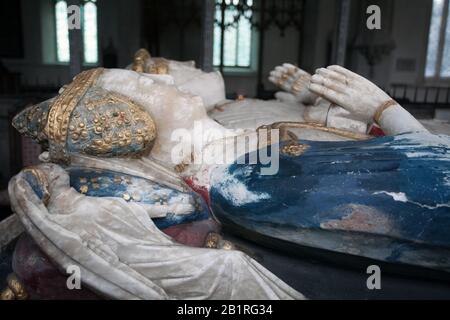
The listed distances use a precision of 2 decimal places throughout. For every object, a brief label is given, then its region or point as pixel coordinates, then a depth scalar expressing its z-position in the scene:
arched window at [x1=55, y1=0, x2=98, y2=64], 7.81
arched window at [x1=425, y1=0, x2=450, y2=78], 7.70
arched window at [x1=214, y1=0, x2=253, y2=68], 8.31
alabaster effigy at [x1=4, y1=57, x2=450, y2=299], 1.44
